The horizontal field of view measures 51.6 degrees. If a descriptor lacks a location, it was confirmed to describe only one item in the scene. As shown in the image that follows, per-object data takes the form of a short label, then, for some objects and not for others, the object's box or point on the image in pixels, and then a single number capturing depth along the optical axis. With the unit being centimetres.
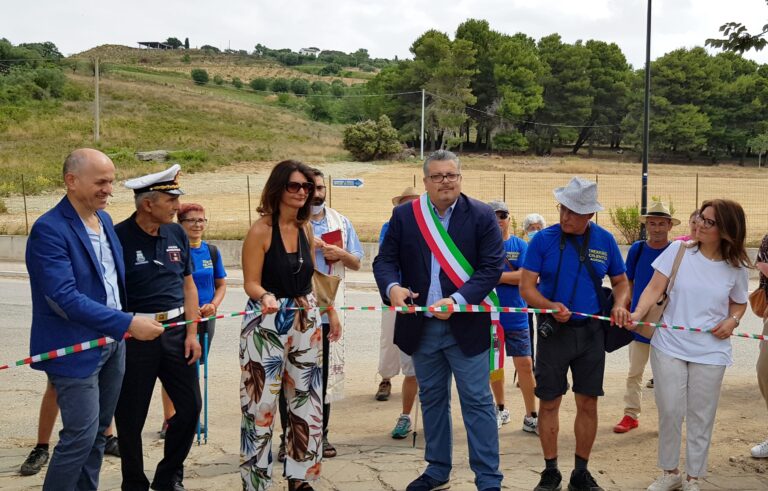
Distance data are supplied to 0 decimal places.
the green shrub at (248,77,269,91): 13050
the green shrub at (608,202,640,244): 1959
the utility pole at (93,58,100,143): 5138
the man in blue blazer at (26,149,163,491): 404
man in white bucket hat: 516
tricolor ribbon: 410
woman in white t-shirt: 509
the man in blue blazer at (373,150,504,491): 484
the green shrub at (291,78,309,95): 13550
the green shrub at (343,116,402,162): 6138
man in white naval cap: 484
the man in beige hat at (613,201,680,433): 653
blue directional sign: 2062
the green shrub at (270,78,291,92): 13400
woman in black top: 488
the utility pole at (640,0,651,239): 1986
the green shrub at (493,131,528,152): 7700
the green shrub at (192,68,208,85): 12800
